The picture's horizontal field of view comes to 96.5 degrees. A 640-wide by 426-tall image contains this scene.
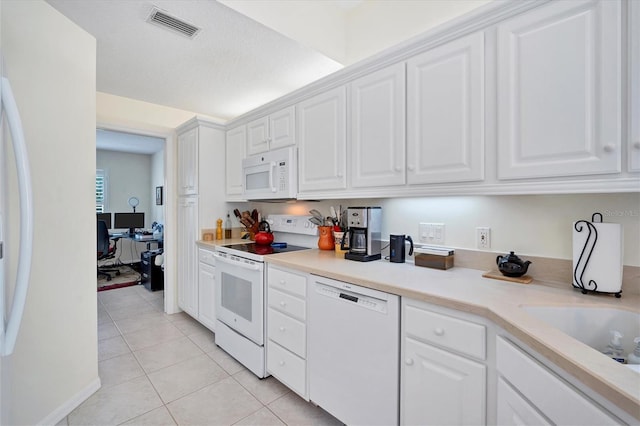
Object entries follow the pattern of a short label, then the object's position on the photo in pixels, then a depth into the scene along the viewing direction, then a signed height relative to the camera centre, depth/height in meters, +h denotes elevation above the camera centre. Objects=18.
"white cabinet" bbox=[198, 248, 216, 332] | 2.74 -0.76
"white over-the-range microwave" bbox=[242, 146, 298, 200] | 2.36 +0.33
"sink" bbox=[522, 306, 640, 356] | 1.05 -0.42
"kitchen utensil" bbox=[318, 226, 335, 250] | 2.37 -0.22
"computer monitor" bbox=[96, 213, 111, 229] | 5.79 -0.11
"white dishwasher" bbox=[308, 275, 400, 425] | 1.36 -0.74
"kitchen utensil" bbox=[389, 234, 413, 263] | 1.83 -0.24
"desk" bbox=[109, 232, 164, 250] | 5.10 -0.49
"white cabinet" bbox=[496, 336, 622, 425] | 0.70 -0.52
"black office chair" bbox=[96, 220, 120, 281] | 4.69 -0.54
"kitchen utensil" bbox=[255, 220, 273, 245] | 2.77 -0.26
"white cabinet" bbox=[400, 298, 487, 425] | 1.09 -0.65
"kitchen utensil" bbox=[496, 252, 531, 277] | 1.39 -0.27
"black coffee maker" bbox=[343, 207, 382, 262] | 1.93 -0.15
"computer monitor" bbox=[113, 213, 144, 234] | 5.91 -0.19
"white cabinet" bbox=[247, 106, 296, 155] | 2.37 +0.71
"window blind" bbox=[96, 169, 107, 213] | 6.11 +0.45
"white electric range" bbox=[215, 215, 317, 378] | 2.09 -0.68
